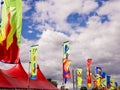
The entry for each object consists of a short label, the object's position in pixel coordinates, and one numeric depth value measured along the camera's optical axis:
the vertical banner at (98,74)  25.90
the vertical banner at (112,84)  34.17
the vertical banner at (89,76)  22.76
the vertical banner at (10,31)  7.53
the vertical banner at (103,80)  27.56
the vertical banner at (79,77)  21.60
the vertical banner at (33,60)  14.66
